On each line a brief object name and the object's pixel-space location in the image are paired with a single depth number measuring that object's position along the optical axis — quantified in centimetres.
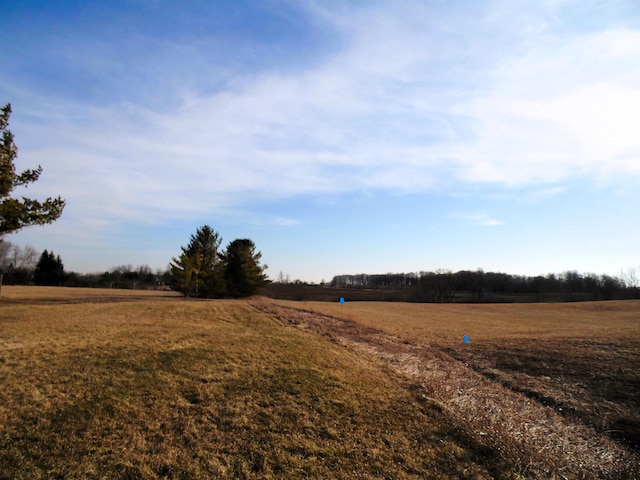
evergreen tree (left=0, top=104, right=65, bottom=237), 1738
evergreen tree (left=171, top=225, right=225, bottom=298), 3603
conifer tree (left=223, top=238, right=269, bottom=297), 4138
